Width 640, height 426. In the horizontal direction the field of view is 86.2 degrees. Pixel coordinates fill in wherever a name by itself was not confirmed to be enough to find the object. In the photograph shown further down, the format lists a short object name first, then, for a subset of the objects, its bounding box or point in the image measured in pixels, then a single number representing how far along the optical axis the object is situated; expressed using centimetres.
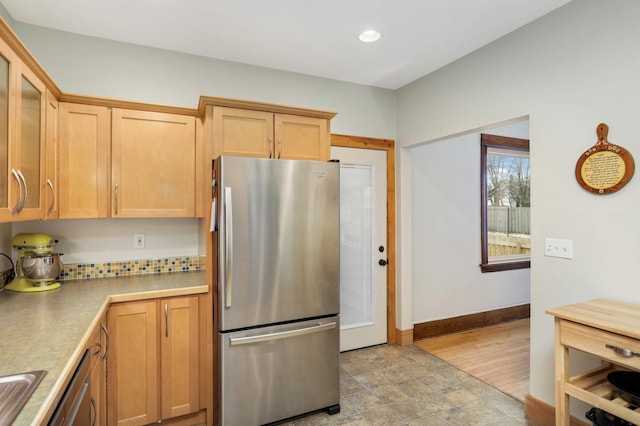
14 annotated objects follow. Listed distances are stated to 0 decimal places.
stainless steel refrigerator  209
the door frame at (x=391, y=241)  354
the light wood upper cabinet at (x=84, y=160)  218
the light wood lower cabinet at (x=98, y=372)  161
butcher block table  148
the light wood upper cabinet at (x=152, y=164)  230
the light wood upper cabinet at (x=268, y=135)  226
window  411
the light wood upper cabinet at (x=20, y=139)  146
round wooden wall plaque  182
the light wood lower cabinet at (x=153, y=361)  201
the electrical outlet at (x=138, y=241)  262
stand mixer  209
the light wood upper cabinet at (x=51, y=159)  199
